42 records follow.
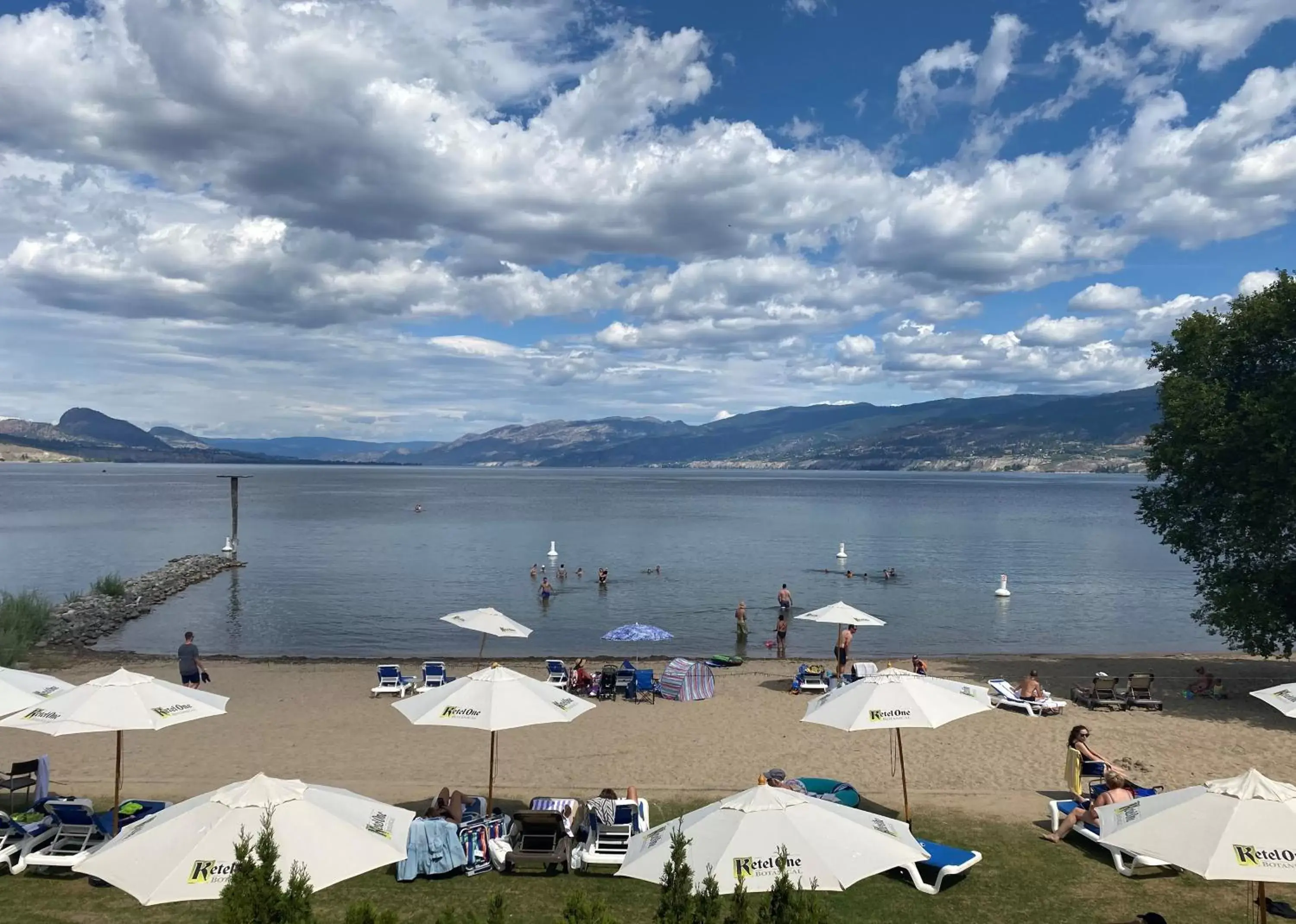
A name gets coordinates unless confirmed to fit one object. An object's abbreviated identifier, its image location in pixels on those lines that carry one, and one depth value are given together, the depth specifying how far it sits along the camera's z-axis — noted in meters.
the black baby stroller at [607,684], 20.62
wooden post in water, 59.72
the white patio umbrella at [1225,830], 7.02
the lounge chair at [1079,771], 12.73
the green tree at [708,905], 5.52
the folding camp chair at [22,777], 12.40
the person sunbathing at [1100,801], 11.34
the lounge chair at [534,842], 10.62
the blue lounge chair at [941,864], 9.81
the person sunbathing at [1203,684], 20.16
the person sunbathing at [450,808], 11.29
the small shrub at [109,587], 39.41
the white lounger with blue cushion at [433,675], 21.28
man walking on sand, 20.09
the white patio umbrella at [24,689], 11.66
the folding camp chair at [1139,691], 19.11
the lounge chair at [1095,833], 10.50
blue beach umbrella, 24.52
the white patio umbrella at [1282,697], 12.14
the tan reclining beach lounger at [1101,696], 19.16
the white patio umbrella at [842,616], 22.23
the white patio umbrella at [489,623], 20.47
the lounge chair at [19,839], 10.31
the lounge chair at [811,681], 21.27
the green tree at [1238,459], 19.45
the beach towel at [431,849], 10.32
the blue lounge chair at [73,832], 10.52
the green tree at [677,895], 5.48
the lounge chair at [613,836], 10.73
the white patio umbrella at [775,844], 7.12
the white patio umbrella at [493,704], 11.24
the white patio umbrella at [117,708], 10.40
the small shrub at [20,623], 25.84
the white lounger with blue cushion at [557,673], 21.77
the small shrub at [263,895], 5.09
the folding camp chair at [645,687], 20.47
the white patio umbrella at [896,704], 11.11
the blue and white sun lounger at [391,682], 21.12
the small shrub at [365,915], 4.87
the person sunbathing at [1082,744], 12.69
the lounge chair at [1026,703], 18.61
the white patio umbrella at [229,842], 6.77
